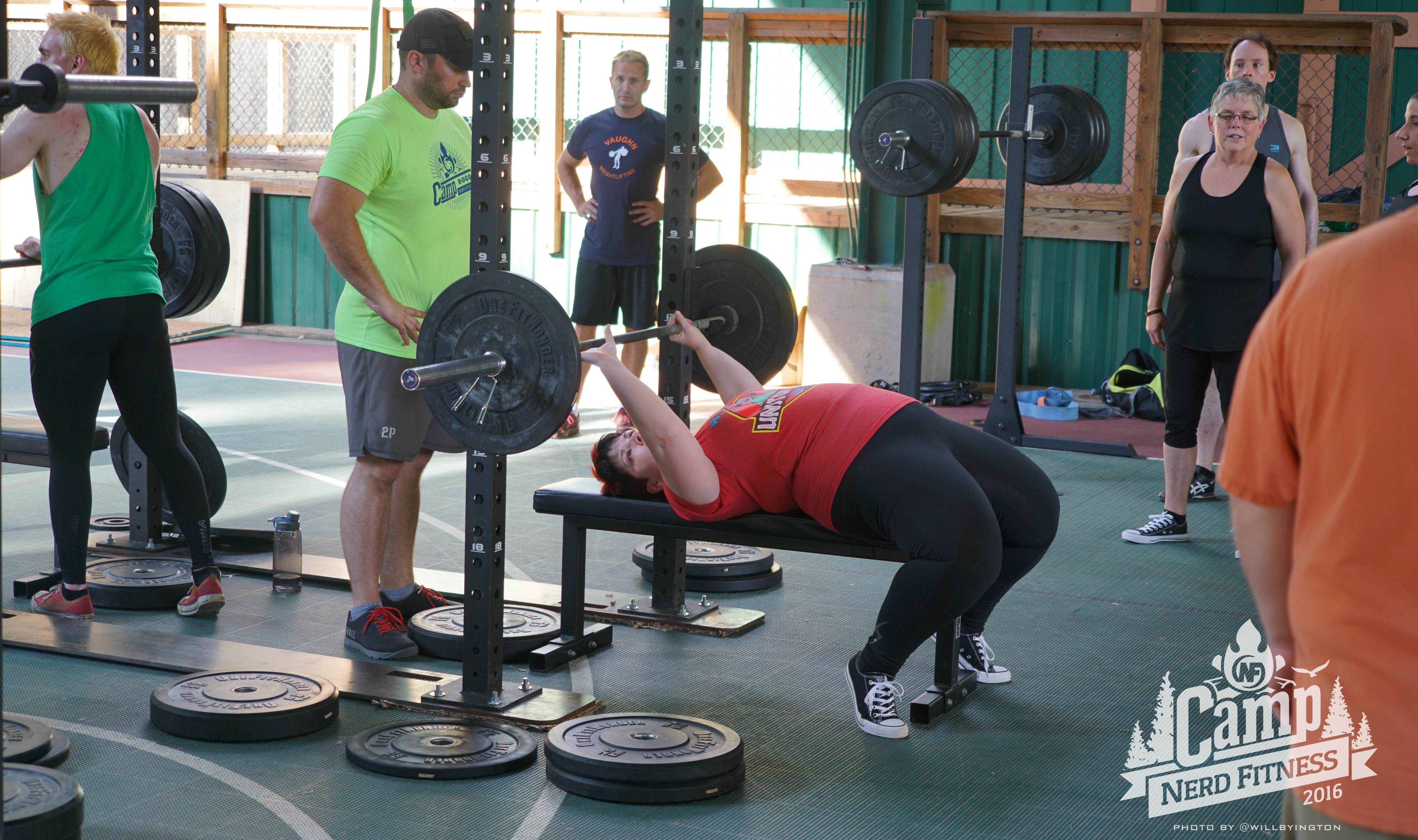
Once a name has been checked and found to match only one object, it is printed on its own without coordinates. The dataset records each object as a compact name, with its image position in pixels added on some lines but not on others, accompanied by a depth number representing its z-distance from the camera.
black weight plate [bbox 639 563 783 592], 3.81
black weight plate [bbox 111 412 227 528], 3.96
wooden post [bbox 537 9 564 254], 7.82
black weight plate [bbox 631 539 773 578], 3.82
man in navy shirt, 5.49
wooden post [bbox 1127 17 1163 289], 6.60
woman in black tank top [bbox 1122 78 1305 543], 3.95
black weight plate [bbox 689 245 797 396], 3.50
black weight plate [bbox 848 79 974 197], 4.45
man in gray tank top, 4.55
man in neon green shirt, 2.96
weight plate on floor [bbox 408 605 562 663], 3.15
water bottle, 3.68
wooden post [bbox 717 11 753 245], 7.43
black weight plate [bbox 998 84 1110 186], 5.73
